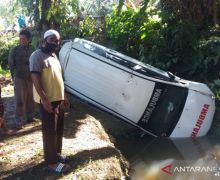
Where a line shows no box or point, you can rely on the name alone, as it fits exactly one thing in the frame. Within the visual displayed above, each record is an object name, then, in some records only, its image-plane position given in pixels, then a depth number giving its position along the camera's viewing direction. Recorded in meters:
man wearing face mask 2.45
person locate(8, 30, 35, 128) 3.69
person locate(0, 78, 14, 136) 3.29
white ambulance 4.12
